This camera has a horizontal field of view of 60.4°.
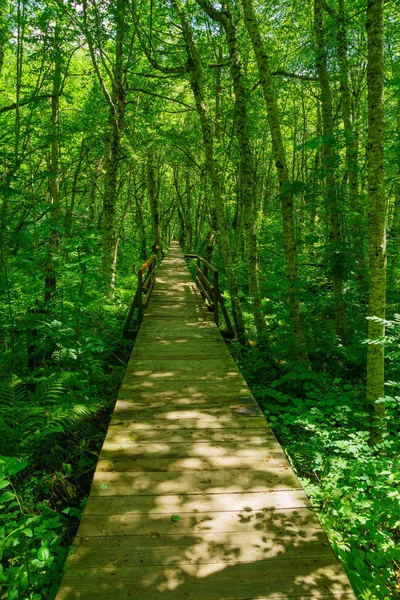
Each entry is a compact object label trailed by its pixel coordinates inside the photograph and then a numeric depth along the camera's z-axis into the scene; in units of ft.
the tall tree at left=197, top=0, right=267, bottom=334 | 24.76
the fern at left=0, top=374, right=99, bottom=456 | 12.18
